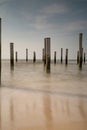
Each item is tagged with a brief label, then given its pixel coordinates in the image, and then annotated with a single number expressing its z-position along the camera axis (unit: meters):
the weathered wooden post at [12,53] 9.16
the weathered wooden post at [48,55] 5.83
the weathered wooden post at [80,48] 7.33
